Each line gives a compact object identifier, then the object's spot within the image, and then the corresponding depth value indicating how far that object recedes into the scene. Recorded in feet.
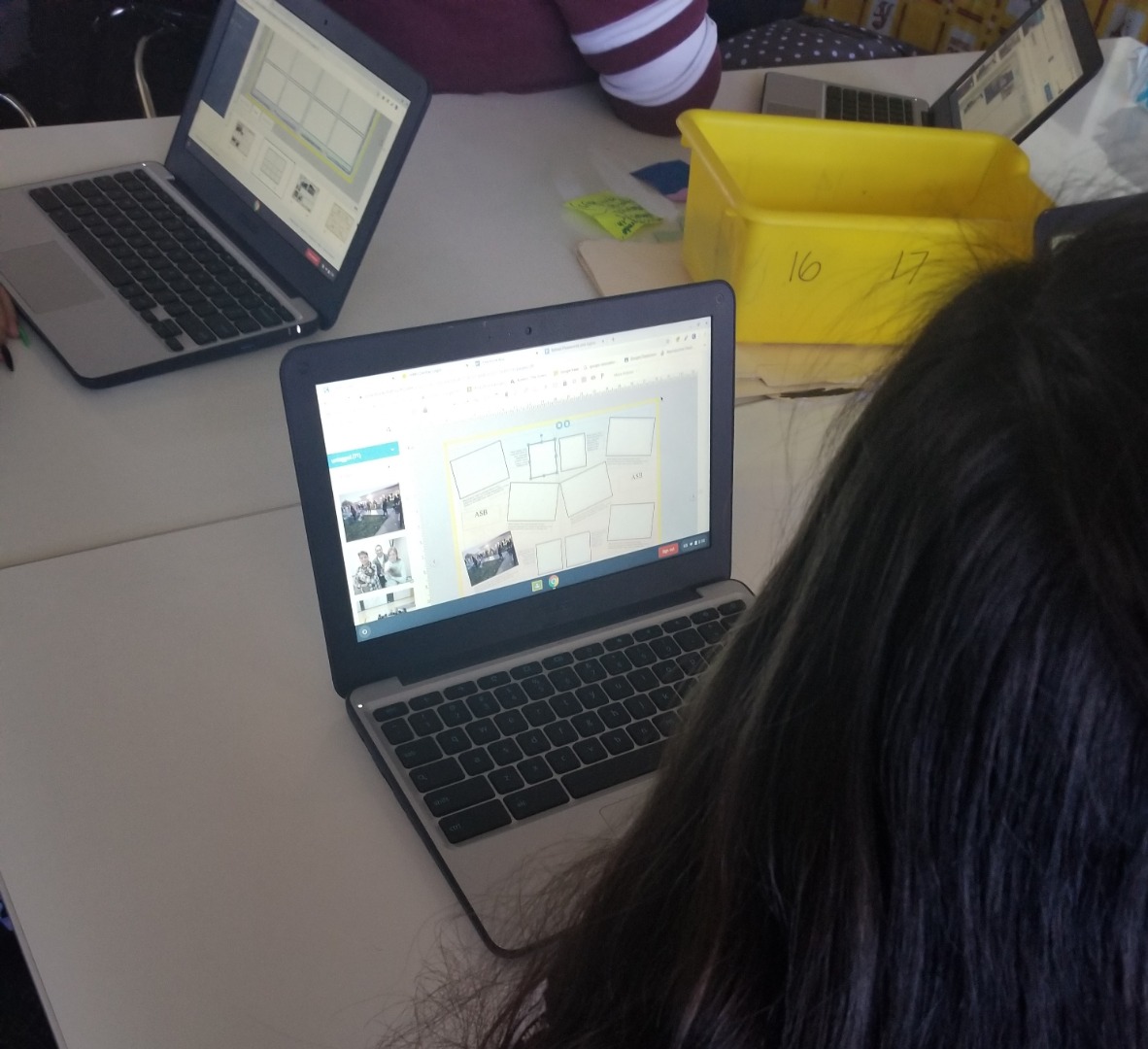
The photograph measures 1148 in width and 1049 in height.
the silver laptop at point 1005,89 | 3.67
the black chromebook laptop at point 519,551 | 2.04
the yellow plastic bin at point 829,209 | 3.06
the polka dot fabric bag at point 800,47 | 6.10
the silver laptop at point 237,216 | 2.91
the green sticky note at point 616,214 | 3.75
